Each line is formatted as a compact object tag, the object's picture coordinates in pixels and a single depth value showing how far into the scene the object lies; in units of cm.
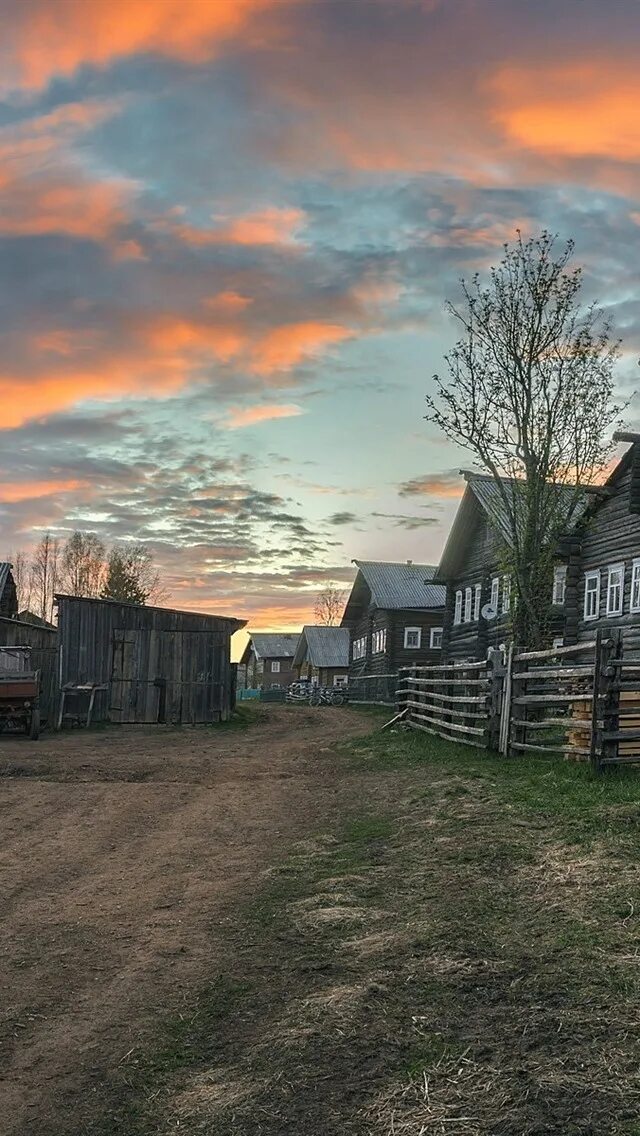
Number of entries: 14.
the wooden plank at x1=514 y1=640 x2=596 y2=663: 1231
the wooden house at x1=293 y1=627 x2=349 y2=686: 7075
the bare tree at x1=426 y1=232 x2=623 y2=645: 2447
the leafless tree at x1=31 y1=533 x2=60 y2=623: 8100
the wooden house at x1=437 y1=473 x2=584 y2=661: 3274
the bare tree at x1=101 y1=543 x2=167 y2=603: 6178
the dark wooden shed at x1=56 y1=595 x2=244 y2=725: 2802
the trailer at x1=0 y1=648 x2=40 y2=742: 2212
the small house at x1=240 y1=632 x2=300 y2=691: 9469
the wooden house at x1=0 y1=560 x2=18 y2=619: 4303
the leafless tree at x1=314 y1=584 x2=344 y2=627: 11788
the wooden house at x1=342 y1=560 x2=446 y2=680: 4759
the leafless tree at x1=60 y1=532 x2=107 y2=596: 7756
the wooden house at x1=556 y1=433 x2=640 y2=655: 2447
